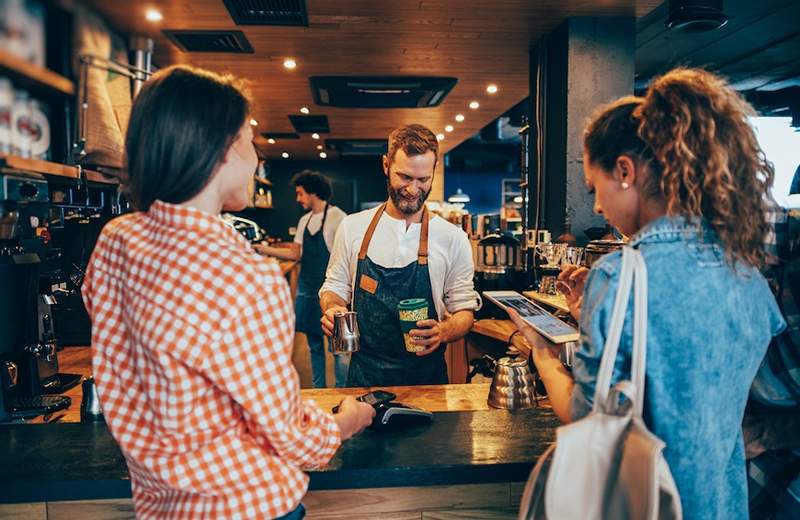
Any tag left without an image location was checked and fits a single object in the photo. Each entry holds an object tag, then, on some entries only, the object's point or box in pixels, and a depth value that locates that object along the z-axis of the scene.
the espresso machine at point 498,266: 3.76
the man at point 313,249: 4.55
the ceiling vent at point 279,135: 8.58
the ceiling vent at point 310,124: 7.29
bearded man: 2.36
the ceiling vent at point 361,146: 8.85
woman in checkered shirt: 0.83
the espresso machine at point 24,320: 1.73
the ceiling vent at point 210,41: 3.76
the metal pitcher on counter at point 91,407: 1.58
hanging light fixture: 14.52
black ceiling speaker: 3.16
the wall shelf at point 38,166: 0.98
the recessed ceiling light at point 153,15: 2.90
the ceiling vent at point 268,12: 3.29
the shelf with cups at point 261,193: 10.95
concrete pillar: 3.65
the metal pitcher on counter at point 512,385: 1.72
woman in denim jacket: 0.96
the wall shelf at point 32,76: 0.87
